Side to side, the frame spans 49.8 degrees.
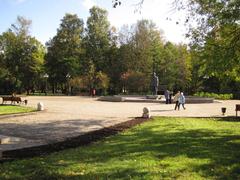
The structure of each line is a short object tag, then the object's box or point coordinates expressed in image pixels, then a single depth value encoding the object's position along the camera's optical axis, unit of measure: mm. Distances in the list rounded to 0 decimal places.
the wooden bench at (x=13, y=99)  23503
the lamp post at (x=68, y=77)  48254
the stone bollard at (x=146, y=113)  15330
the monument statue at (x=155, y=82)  30840
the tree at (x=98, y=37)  47403
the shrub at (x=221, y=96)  33086
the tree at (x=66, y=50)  47323
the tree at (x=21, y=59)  47323
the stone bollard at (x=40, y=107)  18650
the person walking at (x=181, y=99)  20679
